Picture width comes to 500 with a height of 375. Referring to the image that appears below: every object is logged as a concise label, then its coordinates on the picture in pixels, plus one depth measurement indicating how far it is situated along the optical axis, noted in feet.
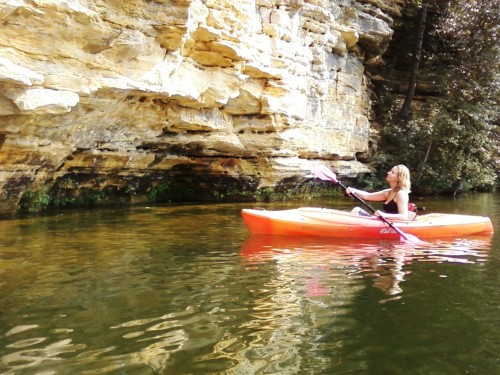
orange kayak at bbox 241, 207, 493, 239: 25.82
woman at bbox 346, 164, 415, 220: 25.73
